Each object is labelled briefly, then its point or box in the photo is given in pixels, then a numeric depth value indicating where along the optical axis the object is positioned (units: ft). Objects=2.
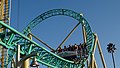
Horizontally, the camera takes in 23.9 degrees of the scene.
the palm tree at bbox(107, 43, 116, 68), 126.55
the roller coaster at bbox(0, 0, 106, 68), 66.33
